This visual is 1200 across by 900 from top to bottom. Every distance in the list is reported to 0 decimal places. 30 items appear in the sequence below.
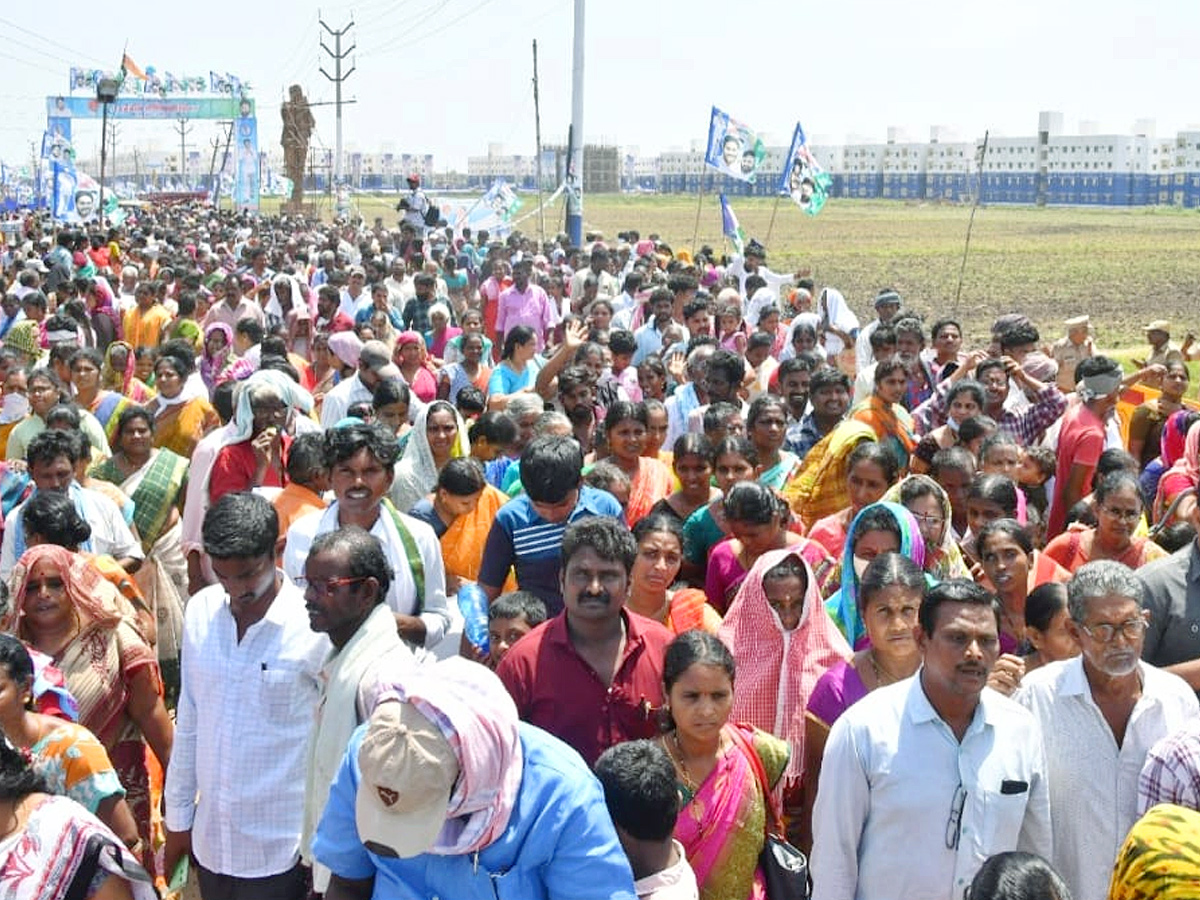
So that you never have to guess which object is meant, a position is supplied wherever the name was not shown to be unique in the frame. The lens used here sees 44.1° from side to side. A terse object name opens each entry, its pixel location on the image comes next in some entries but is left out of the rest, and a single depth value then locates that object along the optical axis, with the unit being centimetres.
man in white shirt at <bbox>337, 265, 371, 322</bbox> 1373
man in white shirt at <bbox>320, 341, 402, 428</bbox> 827
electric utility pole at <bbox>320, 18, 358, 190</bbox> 5363
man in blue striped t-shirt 509
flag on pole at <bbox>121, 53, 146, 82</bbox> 6688
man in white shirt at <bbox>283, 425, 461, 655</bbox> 458
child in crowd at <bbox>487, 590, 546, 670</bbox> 470
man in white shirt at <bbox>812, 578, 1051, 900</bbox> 341
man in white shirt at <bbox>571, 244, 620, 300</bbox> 1684
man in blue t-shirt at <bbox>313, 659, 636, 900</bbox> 248
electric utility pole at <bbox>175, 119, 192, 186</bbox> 7904
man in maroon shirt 386
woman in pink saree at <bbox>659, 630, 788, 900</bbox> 359
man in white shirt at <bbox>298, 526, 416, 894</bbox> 357
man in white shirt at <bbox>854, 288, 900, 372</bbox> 1072
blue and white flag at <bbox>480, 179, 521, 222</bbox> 2344
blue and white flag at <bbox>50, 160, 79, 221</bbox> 2883
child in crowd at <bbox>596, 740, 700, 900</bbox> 321
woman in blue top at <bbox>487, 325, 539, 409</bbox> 930
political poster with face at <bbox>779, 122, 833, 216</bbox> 1850
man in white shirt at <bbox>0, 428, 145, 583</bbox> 563
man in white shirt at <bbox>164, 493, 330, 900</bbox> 394
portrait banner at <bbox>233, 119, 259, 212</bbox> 5034
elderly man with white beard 357
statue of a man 5166
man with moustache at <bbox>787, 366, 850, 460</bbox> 739
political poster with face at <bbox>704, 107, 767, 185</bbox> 2042
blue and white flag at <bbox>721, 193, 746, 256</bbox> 1912
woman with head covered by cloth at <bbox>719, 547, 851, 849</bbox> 436
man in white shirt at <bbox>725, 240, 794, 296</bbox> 1599
